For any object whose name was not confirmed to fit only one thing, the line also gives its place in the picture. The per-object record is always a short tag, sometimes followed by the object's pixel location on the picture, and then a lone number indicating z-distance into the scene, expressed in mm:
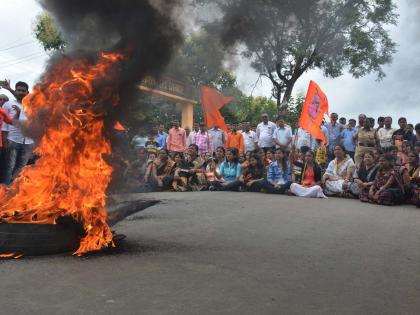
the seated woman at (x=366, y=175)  10438
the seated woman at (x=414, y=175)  9594
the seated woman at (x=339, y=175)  11109
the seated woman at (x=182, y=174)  12594
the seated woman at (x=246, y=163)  12398
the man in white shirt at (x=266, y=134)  13594
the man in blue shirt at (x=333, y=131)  13453
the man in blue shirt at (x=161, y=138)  14506
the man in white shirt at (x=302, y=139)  13383
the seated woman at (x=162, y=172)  12602
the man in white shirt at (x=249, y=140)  14039
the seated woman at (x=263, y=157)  12500
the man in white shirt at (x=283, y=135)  13281
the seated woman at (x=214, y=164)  12828
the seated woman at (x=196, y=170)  12784
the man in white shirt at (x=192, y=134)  14562
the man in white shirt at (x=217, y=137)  14514
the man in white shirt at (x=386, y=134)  12055
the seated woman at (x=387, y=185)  9711
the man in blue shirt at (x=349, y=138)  12984
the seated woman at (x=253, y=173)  12218
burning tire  4496
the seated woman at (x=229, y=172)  12445
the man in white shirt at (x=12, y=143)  8398
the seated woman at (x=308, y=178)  11344
